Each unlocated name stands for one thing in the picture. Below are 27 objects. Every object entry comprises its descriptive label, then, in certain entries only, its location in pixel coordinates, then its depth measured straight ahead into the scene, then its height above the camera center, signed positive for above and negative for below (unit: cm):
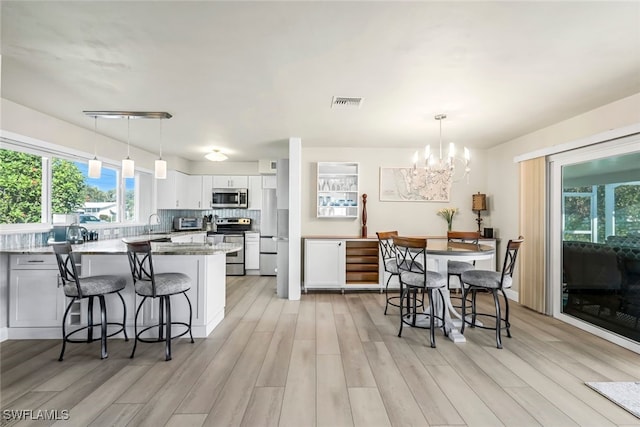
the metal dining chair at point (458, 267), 362 -60
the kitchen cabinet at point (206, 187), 666 +62
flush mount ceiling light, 475 +93
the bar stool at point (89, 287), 259 -63
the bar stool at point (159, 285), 263 -63
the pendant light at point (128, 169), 322 +49
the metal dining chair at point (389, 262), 373 -58
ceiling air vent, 305 +117
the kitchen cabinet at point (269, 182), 624 +69
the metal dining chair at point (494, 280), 306 -64
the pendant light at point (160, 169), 337 +51
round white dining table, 306 -40
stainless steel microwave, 656 +36
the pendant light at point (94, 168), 308 +47
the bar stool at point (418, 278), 304 -63
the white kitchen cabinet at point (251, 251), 640 -73
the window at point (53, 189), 331 +33
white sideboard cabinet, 494 -79
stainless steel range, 635 -81
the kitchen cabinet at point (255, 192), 665 +51
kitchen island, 305 -74
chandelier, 325 +70
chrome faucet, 575 -13
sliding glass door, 303 -22
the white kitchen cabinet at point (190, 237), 540 -41
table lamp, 516 +25
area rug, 201 -123
